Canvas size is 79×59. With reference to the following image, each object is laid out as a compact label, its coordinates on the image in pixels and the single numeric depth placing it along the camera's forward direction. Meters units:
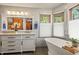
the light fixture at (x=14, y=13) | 1.84
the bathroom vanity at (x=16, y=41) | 1.92
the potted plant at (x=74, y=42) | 1.72
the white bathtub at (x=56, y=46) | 1.70
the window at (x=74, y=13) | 1.76
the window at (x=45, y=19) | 1.91
